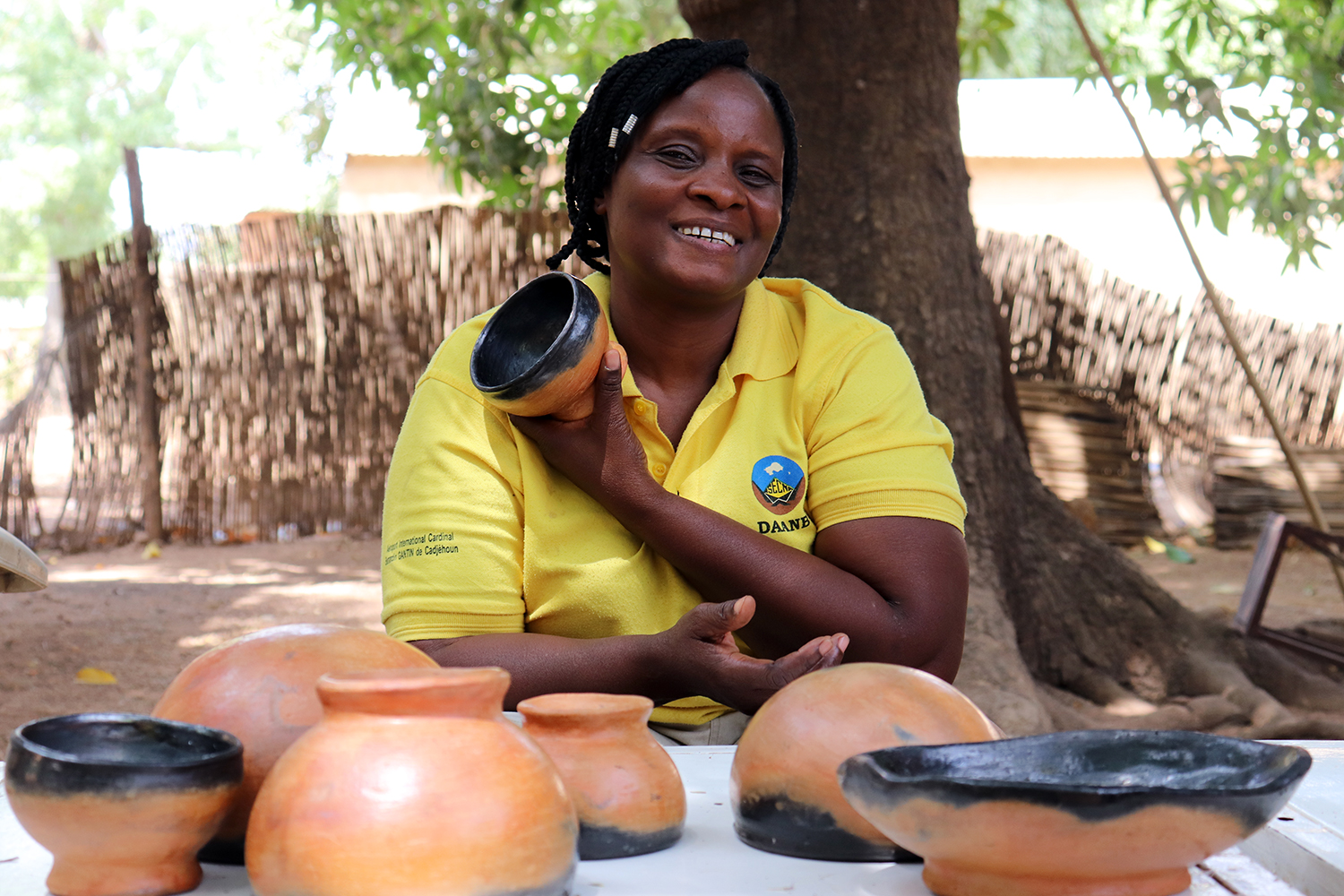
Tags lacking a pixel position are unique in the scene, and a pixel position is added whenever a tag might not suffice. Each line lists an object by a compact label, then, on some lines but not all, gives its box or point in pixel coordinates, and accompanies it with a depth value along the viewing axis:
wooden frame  4.38
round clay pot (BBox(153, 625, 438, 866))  0.93
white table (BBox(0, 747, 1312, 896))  0.95
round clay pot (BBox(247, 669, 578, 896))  0.76
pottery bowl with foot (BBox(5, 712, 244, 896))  0.84
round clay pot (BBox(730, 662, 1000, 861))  1.00
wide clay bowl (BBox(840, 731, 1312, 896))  0.81
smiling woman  1.75
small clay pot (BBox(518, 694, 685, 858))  1.00
